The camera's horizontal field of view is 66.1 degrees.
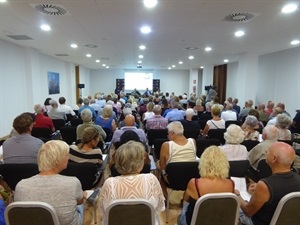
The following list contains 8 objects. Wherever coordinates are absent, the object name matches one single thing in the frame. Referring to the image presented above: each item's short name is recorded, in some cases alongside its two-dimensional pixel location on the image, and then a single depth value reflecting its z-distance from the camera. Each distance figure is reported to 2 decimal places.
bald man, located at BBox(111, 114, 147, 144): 3.70
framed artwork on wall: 11.13
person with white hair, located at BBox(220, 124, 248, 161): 2.84
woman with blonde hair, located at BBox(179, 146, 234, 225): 1.76
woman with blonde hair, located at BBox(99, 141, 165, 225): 1.68
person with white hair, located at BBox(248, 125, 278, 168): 2.78
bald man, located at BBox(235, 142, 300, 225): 1.66
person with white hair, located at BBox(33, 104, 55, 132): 4.76
